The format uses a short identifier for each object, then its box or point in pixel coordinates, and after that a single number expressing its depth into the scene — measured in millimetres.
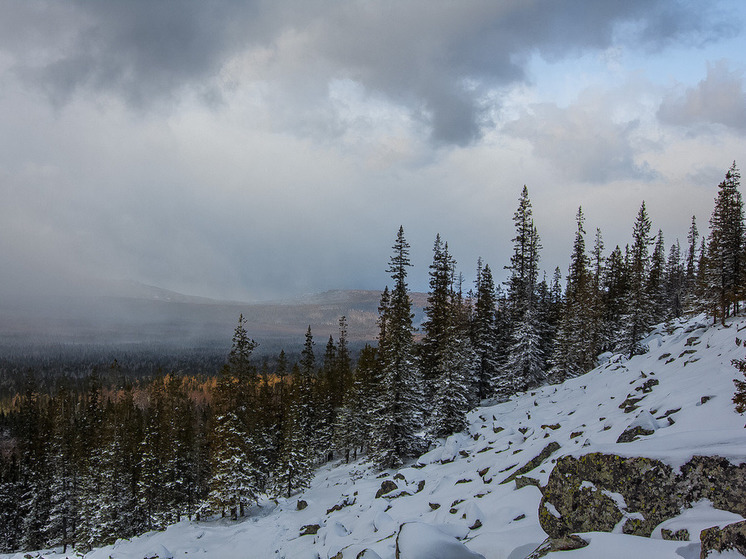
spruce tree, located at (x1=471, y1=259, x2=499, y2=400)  40125
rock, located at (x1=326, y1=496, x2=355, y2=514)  20516
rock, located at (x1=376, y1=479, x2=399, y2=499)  19172
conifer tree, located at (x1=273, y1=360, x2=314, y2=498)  33562
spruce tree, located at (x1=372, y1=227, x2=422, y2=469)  28453
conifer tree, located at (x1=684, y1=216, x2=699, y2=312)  48156
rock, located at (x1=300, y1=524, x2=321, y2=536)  18641
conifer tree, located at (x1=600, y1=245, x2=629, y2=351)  46562
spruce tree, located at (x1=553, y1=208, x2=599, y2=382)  38062
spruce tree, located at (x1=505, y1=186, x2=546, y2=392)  36625
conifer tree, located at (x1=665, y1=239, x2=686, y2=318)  67788
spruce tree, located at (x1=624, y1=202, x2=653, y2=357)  35875
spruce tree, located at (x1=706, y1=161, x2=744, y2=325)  31812
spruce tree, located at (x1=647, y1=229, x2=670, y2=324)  47969
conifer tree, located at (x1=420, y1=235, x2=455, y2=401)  36375
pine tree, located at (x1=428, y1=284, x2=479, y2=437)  27781
